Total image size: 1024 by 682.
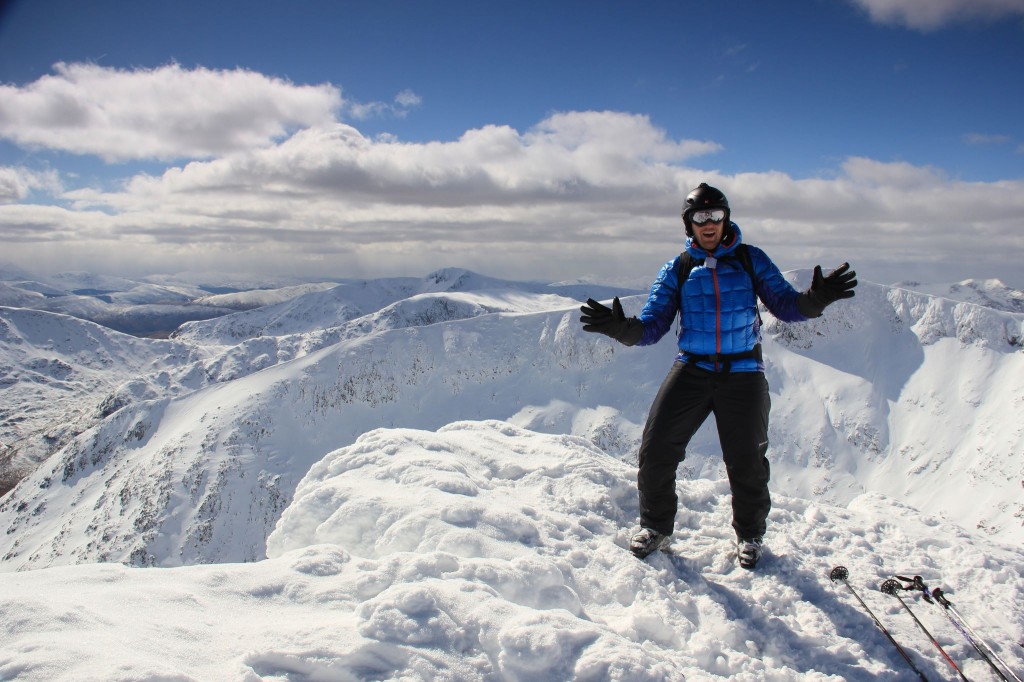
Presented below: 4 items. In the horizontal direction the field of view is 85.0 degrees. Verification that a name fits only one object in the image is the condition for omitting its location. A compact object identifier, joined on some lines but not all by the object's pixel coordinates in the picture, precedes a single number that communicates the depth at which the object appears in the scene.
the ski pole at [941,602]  5.18
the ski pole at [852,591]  5.28
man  7.16
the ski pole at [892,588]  6.35
